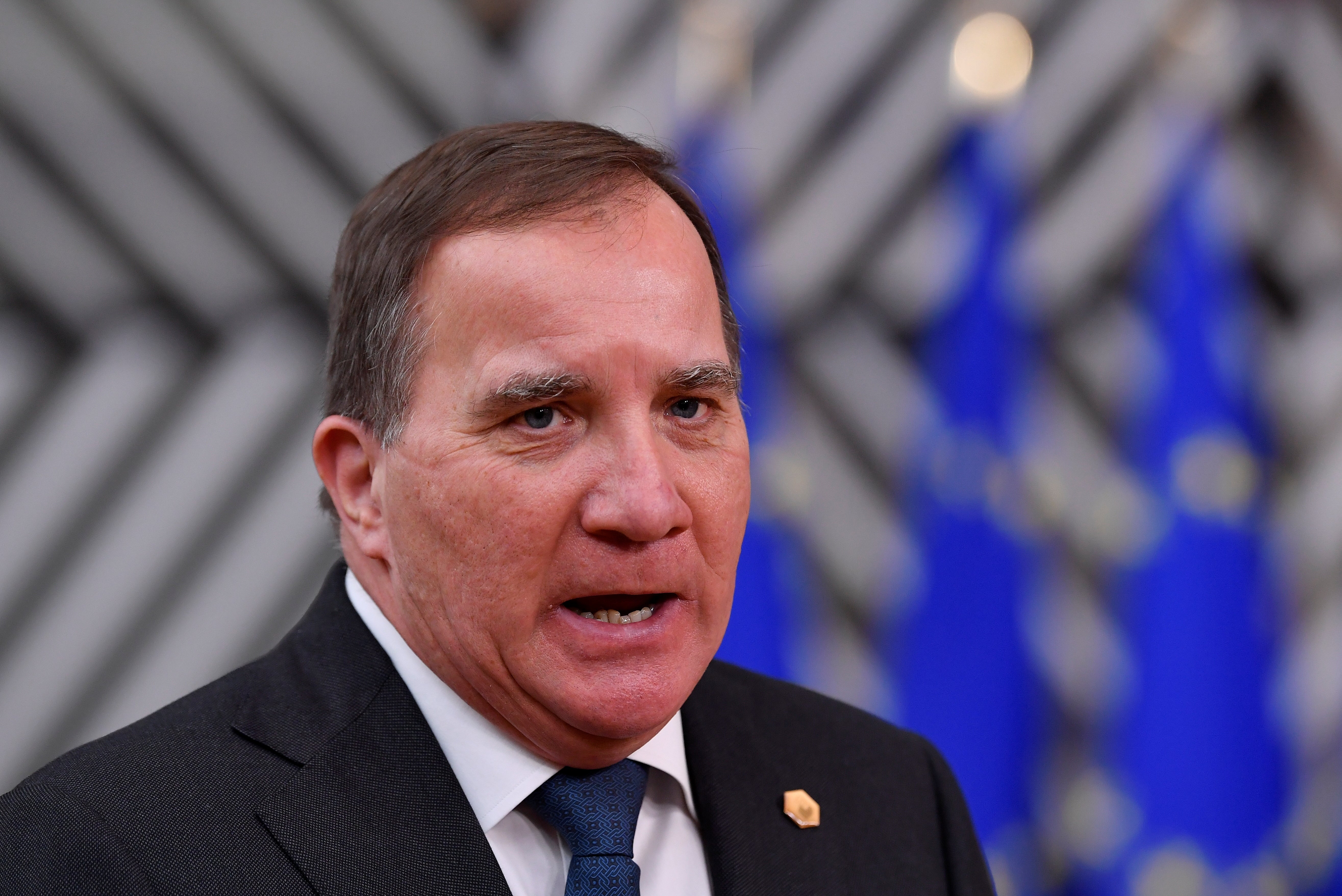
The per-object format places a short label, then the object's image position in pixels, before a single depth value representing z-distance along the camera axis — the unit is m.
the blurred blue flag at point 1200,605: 7.37
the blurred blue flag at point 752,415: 7.38
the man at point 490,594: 2.67
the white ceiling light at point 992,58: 8.10
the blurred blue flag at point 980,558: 7.61
